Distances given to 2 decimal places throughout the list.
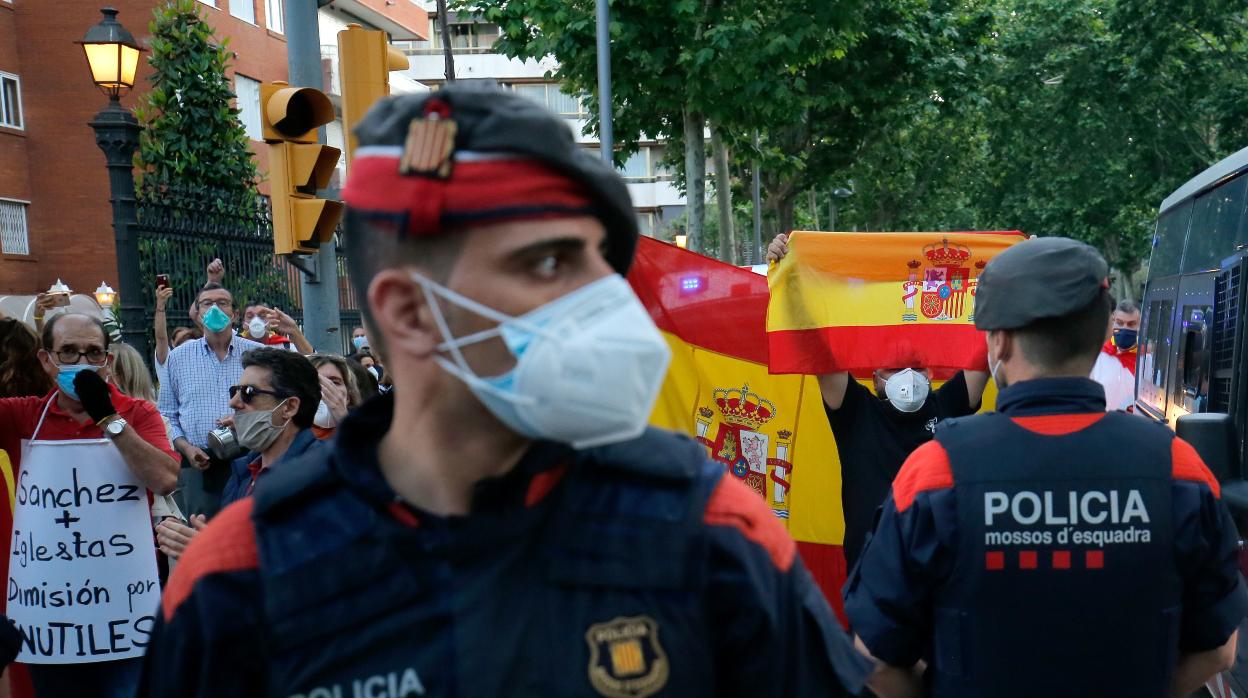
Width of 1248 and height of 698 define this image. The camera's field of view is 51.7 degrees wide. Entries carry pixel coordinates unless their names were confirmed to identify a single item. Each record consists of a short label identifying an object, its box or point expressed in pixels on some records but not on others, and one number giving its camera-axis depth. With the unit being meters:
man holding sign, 4.84
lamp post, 9.67
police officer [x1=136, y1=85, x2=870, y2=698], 1.60
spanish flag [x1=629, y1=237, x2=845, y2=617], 6.16
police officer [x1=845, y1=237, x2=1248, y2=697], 2.82
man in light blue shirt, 7.88
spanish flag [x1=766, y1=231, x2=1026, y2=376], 6.01
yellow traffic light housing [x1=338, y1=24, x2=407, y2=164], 7.20
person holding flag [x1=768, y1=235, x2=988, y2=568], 5.45
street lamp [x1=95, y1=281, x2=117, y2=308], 25.04
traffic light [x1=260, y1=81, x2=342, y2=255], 7.23
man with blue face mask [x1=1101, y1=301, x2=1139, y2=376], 10.80
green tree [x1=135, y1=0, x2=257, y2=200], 16.53
